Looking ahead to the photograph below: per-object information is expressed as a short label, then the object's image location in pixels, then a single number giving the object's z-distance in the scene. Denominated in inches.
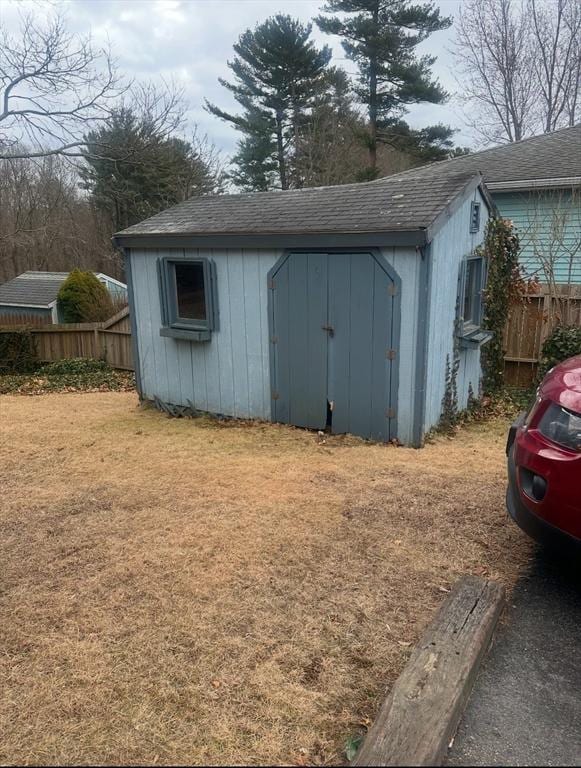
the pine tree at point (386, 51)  768.9
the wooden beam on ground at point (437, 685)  68.8
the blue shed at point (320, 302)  215.9
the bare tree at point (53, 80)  510.2
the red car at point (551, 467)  95.3
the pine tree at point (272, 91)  816.9
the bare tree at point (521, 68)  784.9
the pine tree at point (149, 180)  762.7
